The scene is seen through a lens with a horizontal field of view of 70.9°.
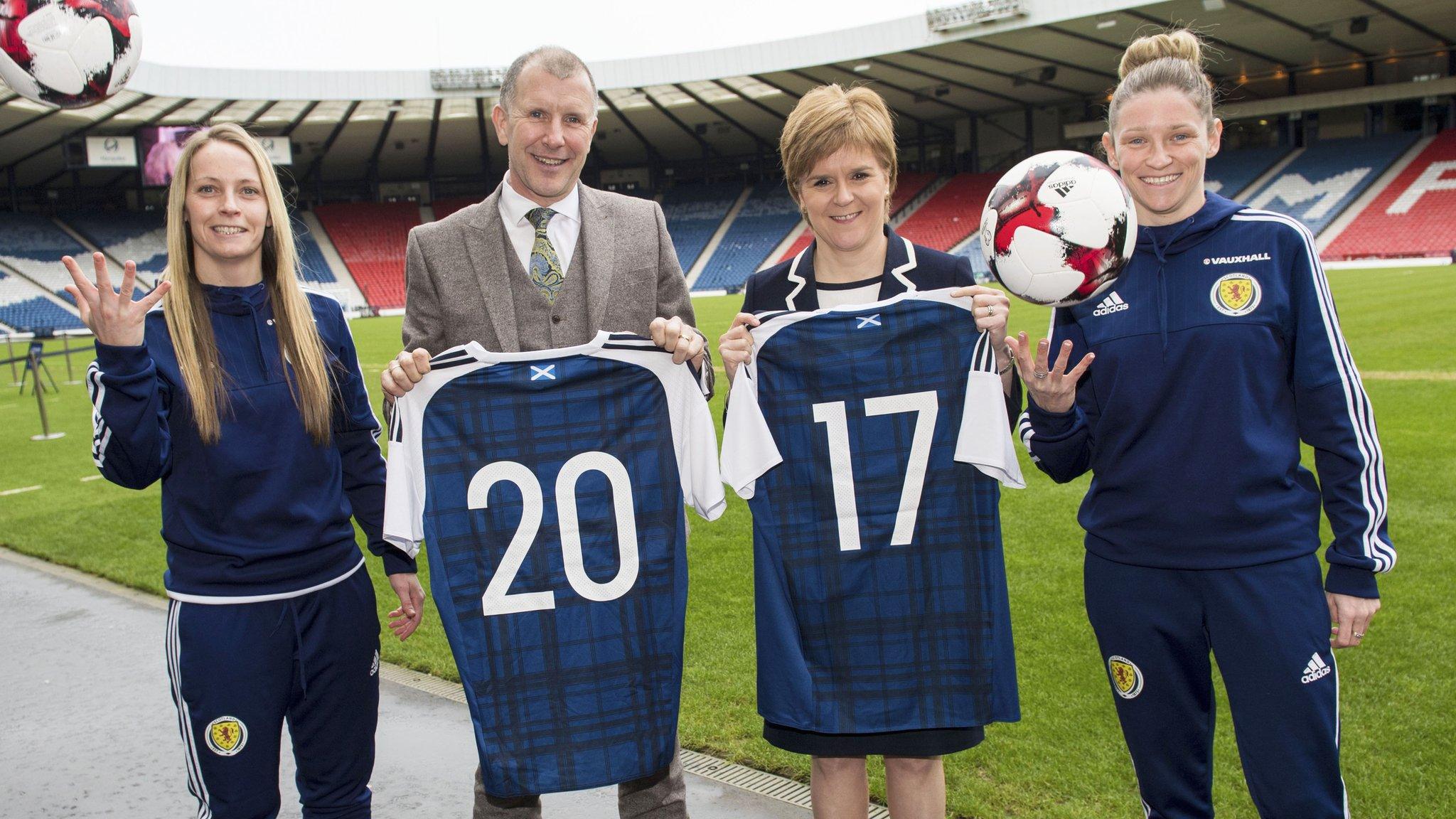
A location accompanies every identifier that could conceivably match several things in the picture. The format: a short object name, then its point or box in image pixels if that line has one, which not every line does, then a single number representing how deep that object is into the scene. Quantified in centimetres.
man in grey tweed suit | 265
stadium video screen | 3262
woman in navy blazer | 252
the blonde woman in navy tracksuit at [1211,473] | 219
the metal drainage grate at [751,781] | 327
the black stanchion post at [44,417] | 1216
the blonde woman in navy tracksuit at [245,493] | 243
